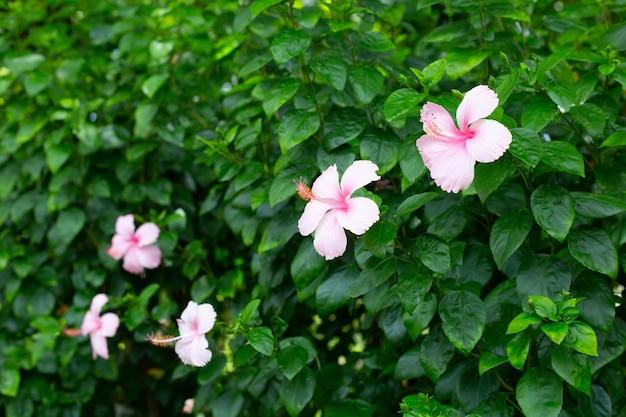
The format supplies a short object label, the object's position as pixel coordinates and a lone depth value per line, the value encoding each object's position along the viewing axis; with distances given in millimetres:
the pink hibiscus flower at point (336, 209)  1281
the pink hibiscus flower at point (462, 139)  1197
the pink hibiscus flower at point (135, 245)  2160
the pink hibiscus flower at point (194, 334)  1497
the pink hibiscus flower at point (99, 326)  2154
